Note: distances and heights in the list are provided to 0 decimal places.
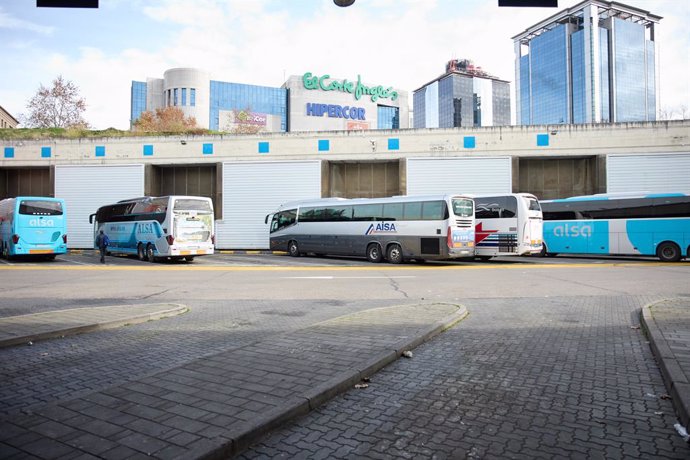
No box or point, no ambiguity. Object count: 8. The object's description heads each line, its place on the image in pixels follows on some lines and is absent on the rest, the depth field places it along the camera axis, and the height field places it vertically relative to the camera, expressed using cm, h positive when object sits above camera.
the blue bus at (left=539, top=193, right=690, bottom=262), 2195 +48
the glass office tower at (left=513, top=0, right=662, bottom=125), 12012 +4366
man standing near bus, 2250 -15
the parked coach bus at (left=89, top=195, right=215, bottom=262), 2166 +54
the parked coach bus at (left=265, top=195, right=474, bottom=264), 2038 +43
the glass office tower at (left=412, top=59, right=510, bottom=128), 17288 +5068
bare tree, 4572 +1246
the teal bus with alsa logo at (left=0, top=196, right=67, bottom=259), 2275 +61
